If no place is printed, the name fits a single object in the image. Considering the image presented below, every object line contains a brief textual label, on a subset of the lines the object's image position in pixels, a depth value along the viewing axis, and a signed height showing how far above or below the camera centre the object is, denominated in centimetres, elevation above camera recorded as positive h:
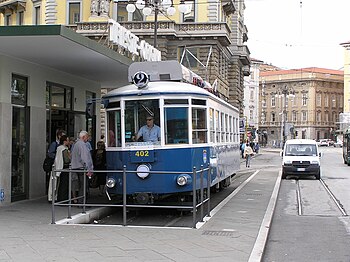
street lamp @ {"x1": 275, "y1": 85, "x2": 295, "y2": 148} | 11679 +952
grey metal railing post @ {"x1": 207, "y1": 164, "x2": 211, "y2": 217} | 1241 -96
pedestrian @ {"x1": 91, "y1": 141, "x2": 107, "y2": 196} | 1498 -66
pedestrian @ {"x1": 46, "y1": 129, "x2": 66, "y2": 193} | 1459 -29
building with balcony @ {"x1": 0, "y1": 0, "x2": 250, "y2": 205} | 1271 +144
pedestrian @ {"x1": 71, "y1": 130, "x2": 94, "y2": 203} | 1345 -53
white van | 2755 -116
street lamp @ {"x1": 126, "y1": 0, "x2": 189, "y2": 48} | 2697 +628
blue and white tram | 1257 +14
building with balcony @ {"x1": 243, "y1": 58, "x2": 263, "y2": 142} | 10619 +811
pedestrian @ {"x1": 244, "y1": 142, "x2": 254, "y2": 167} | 3908 -116
